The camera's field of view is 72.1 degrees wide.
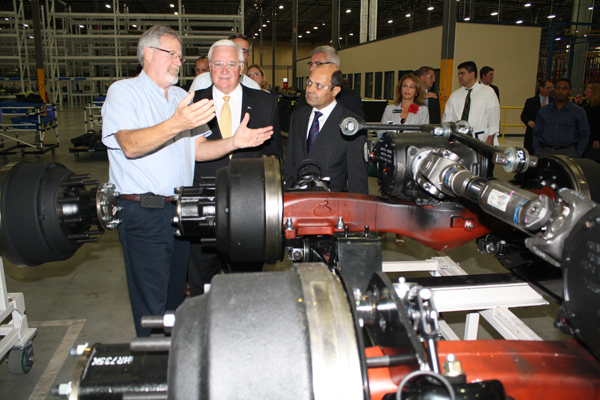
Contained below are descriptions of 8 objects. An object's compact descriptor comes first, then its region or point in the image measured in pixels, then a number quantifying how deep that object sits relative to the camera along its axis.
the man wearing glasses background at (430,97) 4.52
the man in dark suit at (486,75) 5.54
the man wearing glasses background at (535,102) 6.38
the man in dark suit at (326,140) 2.22
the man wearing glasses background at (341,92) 3.26
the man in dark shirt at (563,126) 4.69
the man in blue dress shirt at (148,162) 1.62
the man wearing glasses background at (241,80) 2.92
